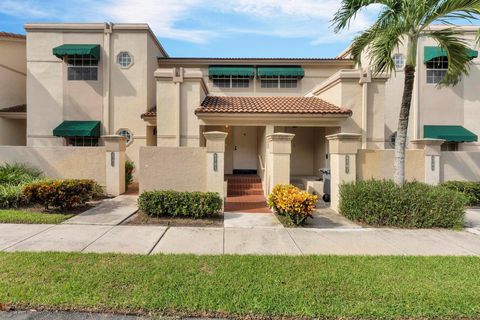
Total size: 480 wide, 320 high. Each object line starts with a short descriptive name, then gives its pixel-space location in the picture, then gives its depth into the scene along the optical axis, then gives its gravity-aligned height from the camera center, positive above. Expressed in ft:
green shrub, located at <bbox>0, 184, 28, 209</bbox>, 27.07 -4.16
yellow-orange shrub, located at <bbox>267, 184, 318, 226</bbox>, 23.65 -4.23
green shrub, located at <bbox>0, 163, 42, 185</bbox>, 30.96 -1.95
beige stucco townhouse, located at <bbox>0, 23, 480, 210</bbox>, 39.40 +10.01
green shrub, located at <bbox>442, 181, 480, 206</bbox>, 31.22 -3.62
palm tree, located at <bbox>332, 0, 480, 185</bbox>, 22.48 +11.93
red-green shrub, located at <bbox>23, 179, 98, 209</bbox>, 25.59 -3.44
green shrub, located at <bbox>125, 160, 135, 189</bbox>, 39.20 -2.30
